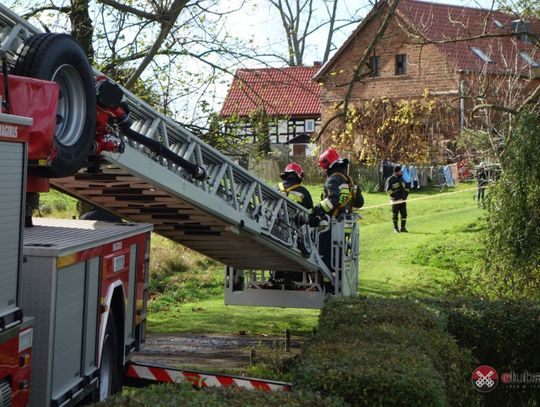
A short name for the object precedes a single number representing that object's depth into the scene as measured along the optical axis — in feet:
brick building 120.07
